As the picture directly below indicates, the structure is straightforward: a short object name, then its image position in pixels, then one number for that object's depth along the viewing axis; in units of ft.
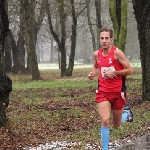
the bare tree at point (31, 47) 97.35
